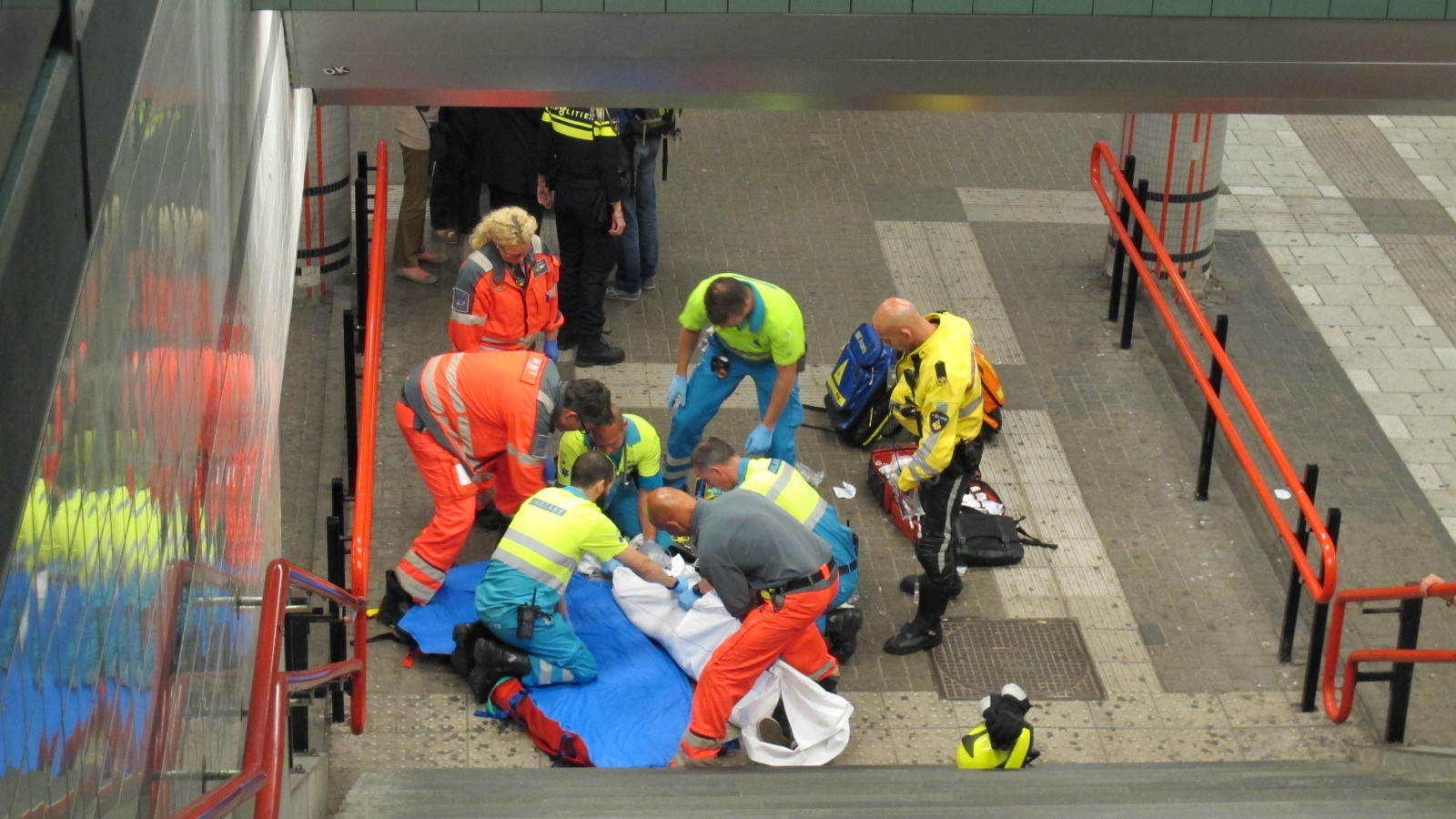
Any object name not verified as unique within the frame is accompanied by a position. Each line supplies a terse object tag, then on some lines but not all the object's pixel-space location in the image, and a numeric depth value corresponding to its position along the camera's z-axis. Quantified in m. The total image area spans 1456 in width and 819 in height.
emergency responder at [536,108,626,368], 20.70
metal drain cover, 16.58
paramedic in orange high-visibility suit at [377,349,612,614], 16.70
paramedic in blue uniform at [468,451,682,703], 15.28
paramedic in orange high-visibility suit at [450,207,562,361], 18.14
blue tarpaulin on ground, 15.43
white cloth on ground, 15.29
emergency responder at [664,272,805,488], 17.45
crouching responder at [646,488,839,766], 14.68
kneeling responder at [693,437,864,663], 15.68
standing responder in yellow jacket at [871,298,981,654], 16.37
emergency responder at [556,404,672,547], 16.98
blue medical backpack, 19.94
